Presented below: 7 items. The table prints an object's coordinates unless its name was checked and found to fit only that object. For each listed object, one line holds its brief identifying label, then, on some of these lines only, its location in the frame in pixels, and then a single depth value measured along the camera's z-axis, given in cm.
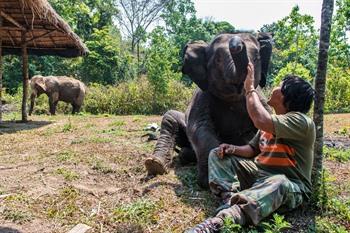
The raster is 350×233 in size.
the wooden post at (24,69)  1034
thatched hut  889
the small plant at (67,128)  818
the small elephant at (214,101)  394
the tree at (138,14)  3481
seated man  272
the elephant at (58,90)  1319
